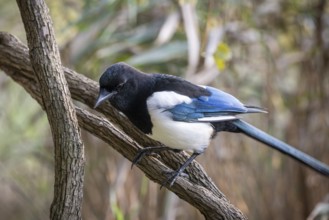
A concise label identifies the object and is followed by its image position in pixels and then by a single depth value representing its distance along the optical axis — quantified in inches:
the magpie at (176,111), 180.9
